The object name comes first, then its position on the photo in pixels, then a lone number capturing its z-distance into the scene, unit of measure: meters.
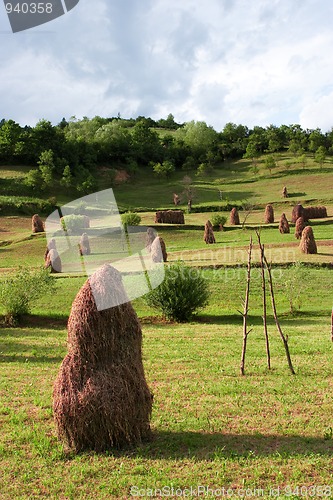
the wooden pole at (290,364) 11.94
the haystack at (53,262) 34.94
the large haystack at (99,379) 7.61
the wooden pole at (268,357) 12.87
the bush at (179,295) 23.64
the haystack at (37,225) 50.28
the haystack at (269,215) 53.50
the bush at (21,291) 23.67
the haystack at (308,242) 34.81
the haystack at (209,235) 42.97
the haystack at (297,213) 52.11
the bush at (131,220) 51.01
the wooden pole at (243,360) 12.20
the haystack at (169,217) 54.84
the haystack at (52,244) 42.72
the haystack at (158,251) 33.66
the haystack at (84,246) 41.38
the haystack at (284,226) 46.12
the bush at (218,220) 51.78
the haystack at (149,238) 40.00
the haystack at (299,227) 42.38
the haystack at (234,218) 54.50
